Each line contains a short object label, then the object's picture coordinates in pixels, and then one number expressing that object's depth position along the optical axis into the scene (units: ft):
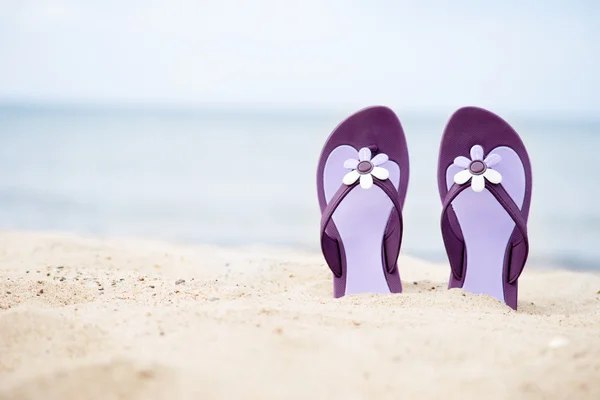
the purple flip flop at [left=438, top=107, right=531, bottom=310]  8.74
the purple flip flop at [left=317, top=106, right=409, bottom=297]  8.90
